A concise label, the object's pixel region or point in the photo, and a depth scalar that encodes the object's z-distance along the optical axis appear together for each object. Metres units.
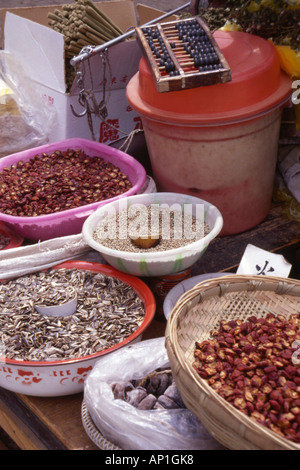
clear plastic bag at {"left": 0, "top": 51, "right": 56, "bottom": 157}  2.61
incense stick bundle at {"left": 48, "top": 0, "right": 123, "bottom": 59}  2.47
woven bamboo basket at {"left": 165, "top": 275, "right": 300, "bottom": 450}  1.00
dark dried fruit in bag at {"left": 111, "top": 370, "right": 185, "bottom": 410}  1.30
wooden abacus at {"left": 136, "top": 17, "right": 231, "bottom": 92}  1.77
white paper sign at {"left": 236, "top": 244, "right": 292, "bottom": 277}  1.69
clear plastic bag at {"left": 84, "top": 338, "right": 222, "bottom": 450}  1.20
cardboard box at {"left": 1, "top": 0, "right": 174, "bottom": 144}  2.44
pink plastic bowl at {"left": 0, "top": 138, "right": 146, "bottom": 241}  1.97
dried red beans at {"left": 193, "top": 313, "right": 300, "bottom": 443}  1.10
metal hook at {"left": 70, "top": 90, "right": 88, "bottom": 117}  2.36
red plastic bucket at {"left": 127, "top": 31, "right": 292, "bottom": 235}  1.86
